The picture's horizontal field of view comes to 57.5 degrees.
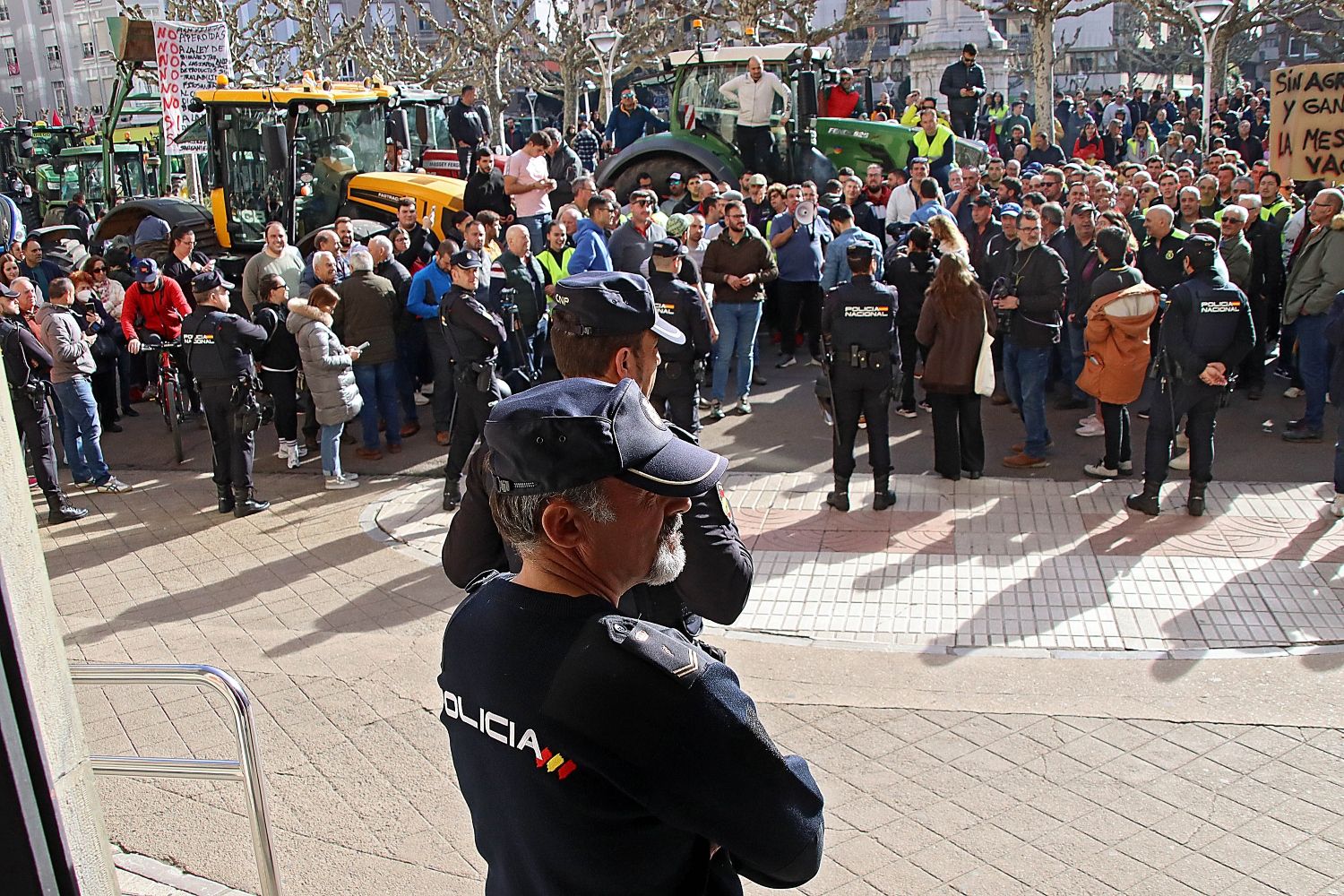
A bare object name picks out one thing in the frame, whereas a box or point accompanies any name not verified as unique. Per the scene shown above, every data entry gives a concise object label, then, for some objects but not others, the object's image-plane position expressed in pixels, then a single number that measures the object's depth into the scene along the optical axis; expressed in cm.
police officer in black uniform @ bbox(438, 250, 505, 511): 873
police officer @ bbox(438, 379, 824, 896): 194
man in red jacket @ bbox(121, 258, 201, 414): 1090
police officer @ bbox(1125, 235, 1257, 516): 788
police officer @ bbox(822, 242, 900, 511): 820
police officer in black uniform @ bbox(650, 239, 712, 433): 838
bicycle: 1057
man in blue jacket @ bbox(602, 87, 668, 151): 1856
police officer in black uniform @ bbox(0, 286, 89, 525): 899
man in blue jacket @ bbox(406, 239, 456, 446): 1027
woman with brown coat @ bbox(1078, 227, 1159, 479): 852
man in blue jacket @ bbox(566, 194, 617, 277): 1050
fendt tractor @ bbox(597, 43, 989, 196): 1562
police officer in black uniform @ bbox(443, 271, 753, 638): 350
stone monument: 2978
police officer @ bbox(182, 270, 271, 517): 886
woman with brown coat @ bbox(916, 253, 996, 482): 859
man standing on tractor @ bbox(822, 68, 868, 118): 1745
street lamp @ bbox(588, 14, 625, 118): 2752
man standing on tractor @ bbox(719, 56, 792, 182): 1544
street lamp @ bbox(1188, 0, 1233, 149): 1969
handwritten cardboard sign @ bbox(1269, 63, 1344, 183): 813
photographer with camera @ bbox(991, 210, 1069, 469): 923
